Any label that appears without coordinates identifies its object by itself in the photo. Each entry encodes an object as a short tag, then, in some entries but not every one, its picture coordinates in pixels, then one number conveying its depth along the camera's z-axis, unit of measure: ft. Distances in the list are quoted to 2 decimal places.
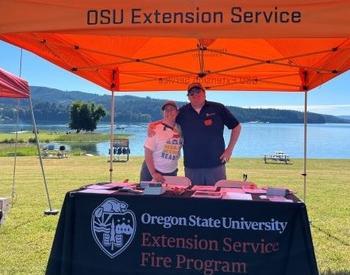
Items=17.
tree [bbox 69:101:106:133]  297.74
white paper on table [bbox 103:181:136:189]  11.37
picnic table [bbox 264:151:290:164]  72.87
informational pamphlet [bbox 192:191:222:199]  10.05
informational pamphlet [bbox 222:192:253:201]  9.93
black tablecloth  9.57
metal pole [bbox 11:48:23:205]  27.29
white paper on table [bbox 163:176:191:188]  12.00
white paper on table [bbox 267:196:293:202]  9.88
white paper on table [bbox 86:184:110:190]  10.99
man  15.08
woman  15.52
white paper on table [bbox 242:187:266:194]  10.94
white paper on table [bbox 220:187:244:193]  11.14
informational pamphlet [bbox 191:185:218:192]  11.21
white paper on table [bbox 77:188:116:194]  10.37
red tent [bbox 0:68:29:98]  20.90
